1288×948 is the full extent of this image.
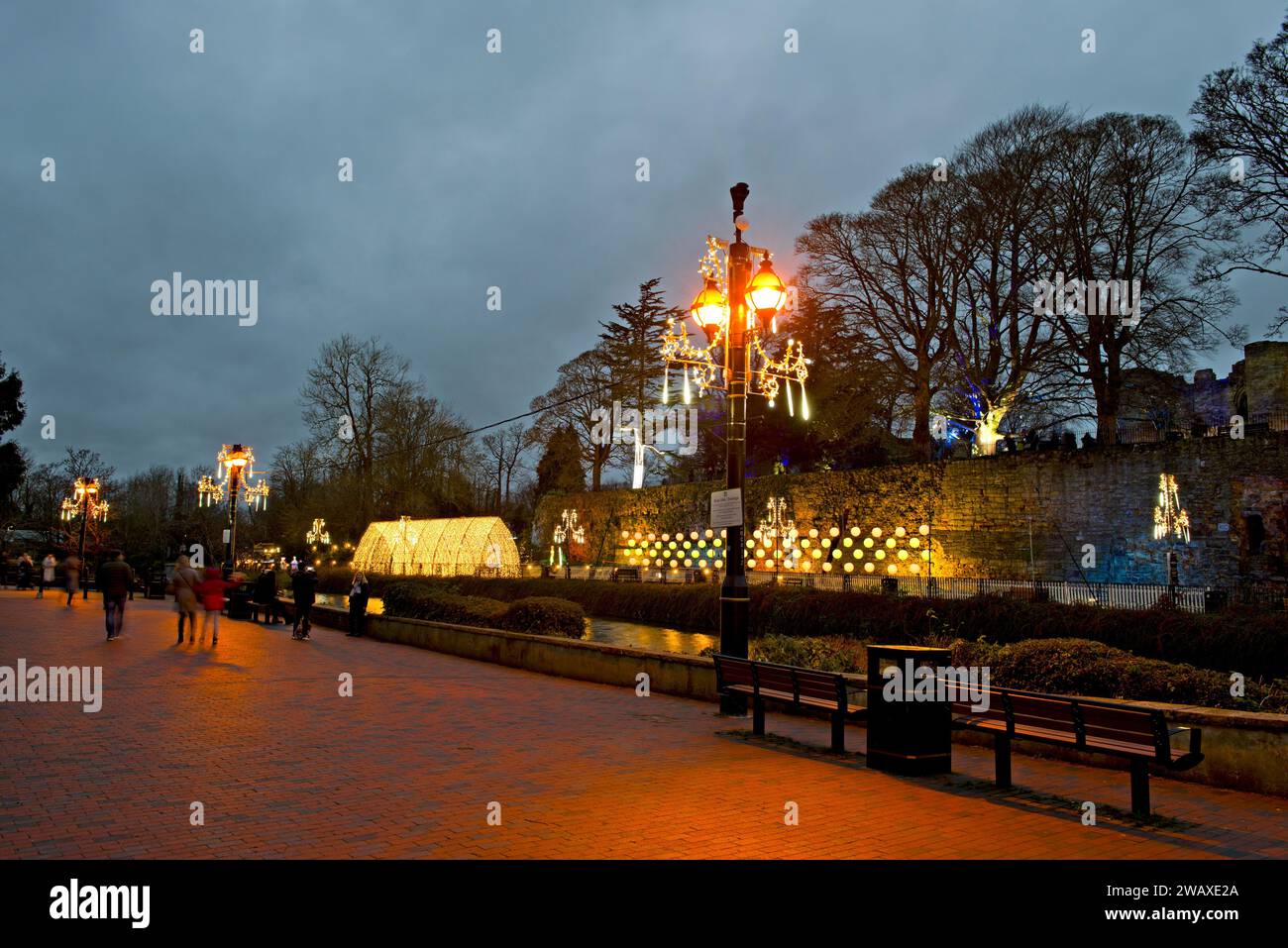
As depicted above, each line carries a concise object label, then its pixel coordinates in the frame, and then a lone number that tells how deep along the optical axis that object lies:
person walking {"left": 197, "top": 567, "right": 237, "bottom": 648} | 17.75
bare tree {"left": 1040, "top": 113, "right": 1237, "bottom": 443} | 31.97
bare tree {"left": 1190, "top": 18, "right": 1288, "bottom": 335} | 25.36
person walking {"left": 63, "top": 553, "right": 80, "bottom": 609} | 29.20
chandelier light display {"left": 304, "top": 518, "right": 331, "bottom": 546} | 50.34
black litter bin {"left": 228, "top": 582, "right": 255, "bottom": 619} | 26.77
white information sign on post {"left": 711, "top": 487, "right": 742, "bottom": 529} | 10.31
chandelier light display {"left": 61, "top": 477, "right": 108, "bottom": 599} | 41.48
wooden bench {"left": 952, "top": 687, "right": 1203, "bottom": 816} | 6.13
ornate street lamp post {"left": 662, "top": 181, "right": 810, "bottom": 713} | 10.53
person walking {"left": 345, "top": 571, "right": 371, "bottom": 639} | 21.28
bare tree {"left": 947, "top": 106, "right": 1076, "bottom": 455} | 33.38
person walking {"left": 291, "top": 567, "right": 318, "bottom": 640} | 19.45
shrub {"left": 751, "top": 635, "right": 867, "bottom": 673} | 11.77
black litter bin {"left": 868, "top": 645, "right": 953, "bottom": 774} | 7.41
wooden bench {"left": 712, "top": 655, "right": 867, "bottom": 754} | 8.31
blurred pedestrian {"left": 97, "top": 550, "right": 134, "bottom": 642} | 17.64
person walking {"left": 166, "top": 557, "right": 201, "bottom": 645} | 17.58
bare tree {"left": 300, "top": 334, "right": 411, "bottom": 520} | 50.78
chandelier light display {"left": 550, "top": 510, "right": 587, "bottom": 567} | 51.47
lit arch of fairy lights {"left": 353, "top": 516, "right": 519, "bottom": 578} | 36.53
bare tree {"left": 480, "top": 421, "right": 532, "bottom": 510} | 73.88
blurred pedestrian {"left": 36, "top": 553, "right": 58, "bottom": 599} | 34.95
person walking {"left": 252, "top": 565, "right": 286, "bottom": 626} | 24.48
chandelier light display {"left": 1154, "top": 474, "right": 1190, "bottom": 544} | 27.16
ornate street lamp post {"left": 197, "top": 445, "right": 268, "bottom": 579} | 28.89
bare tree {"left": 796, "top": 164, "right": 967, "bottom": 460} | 36.22
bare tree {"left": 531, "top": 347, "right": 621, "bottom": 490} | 56.28
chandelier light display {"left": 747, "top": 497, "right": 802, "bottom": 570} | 38.34
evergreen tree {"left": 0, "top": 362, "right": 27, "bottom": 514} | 39.69
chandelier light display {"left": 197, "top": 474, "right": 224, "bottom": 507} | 36.56
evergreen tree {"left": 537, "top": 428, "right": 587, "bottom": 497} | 56.81
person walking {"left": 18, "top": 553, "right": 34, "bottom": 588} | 40.28
